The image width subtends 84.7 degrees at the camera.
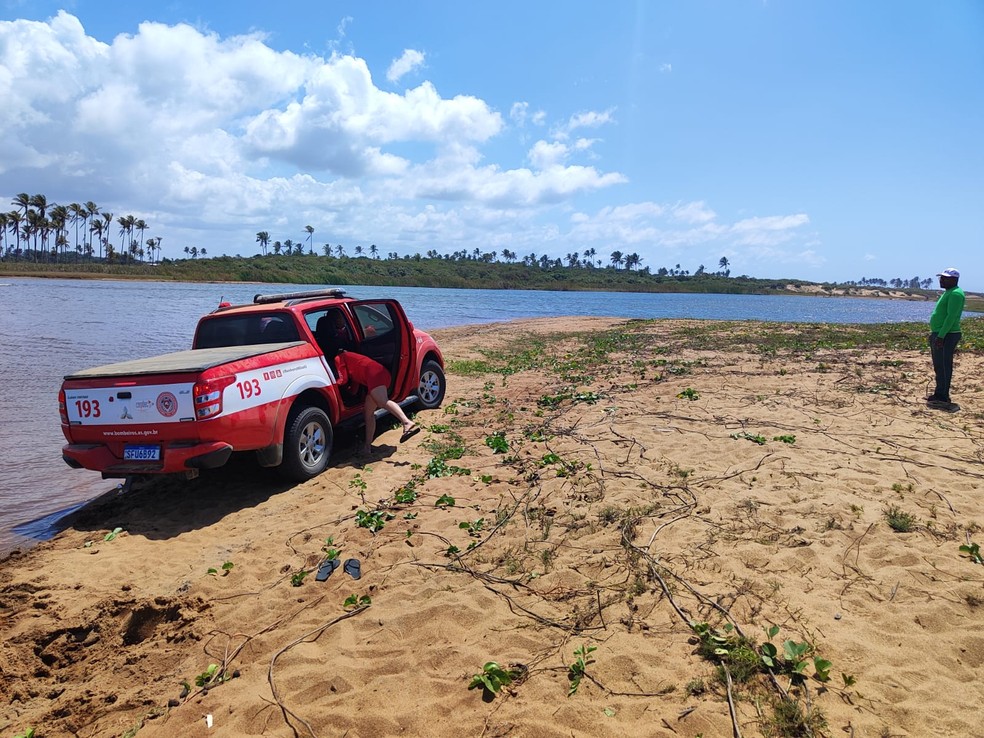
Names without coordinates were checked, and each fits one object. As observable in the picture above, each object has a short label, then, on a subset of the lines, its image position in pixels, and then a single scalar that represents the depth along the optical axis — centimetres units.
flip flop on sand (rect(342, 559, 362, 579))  427
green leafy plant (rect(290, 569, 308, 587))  418
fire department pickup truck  513
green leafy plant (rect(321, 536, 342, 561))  454
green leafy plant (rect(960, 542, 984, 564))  380
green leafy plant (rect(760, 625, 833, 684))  282
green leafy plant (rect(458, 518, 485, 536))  482
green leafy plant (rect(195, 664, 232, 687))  318
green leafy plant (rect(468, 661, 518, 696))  290
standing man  815
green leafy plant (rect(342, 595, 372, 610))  383
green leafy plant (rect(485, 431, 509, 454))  710
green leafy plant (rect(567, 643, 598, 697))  291
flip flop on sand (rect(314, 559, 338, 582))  425
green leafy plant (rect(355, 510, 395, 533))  505
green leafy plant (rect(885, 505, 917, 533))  429
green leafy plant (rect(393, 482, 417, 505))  564
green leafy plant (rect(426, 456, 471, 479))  639
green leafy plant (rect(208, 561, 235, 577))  439
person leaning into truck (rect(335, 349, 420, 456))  697
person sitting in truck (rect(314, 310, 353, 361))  755
